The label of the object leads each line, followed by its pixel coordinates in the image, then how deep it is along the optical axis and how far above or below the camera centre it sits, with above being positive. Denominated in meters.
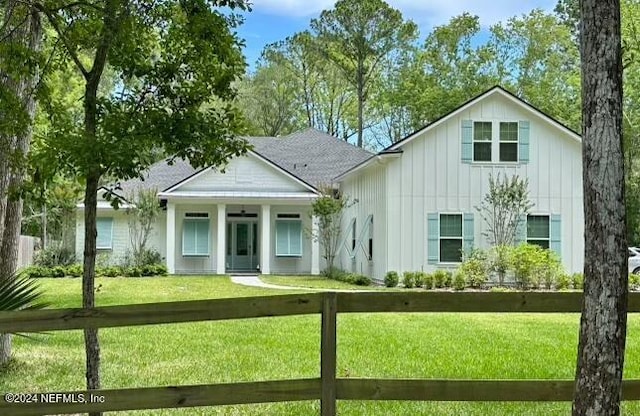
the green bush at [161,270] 24.36 -1.41
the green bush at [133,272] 23.97 -1.47
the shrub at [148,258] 25.23 -1.02
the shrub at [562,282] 18.38 -1.32
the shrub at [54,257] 25.47 -1.02
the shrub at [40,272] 23.48 -1.45
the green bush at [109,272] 23.78 -1.46
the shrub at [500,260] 18.69 -0.74
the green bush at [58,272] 23.70 -1.47
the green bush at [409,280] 18.92 -1.33
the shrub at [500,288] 18.46 -1.51
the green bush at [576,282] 18.67 -1.33
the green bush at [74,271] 23.84 -1.44
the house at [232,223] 25.20 +0.30
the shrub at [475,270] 18.50 -1.02
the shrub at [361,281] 20.33 -1.47
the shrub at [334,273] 22.38 -1.43
